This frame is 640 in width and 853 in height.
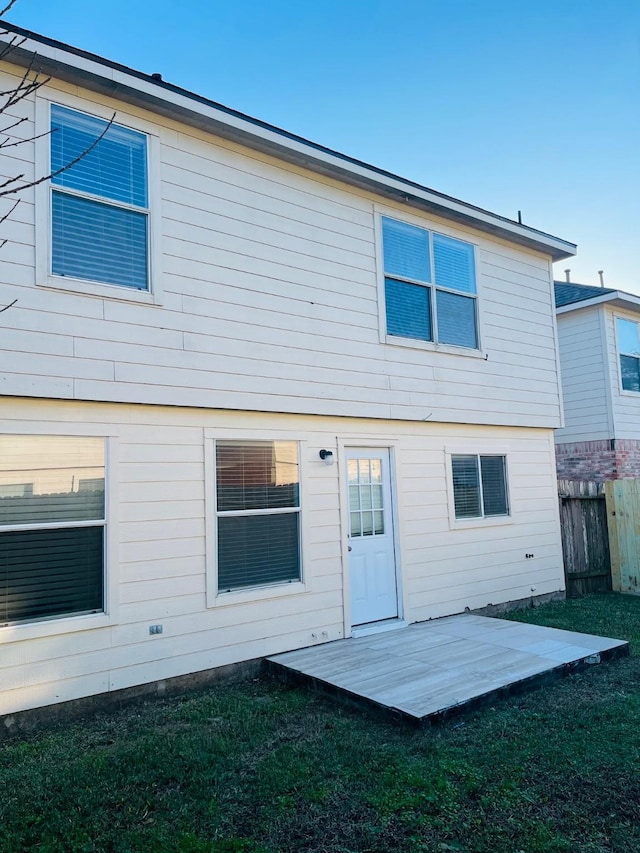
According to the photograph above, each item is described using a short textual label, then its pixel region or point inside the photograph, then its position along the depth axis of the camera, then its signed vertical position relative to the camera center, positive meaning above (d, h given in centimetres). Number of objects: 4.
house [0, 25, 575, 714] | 462 +92
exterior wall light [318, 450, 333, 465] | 634 +33
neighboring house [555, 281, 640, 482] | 1221 +203
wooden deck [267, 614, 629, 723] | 447 -165
